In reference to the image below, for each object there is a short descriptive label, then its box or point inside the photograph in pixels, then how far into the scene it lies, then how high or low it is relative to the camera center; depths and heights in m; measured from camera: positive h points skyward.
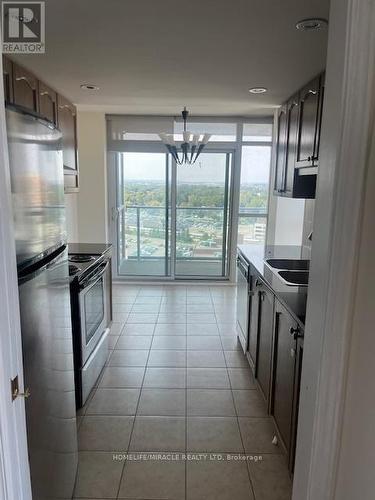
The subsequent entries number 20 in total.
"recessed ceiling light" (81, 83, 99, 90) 3.01 +0.88
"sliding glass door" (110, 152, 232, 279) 5.56 -0.36
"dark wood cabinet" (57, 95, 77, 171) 3.35 +0.60
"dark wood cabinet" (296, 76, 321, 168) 2.45 +0.50
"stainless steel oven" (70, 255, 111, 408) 2.49 -1.00
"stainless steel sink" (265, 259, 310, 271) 3.07 -0.59
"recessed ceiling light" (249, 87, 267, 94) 3.05 +0.89
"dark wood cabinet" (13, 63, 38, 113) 2.39 +0.71
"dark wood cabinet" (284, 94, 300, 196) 3.00 +0.45
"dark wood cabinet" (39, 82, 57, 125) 2.84 +0.72
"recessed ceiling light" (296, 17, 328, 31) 1.75 +0.84
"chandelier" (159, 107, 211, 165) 3.59 +0.52
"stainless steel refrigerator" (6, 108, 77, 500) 1.23 -0.42
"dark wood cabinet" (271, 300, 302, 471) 1.85 -1.01
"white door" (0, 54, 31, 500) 1.00 -0.49
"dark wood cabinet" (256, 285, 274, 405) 2.40 -1.01
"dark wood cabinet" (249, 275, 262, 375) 2.84 -1.02
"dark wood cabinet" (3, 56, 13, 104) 2.22 +0.69
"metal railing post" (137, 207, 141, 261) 5.75 -0.65
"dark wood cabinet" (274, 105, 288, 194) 3.37 +0.44
